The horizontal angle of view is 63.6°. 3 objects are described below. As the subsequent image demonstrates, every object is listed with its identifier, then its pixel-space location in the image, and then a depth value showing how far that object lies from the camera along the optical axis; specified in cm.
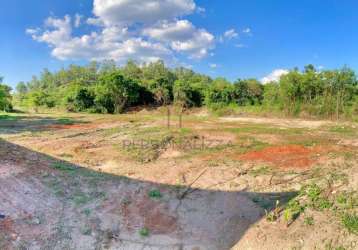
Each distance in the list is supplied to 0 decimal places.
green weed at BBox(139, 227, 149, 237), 363
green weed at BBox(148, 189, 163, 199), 474
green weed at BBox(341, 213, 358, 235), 360
